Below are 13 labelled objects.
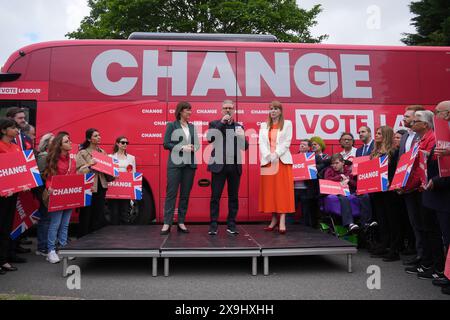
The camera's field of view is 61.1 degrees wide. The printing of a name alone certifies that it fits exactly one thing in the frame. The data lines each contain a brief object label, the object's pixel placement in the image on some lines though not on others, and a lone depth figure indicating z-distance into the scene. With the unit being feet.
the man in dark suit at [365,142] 22.01
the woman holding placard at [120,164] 22.45
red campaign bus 23.39
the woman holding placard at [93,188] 19.92
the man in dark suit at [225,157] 18.06
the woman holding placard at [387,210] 18.47
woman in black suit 18.19
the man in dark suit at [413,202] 16.26
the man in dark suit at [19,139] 18.13
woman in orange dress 19.26
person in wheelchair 20.99
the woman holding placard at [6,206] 15.85
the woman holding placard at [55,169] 18.29
